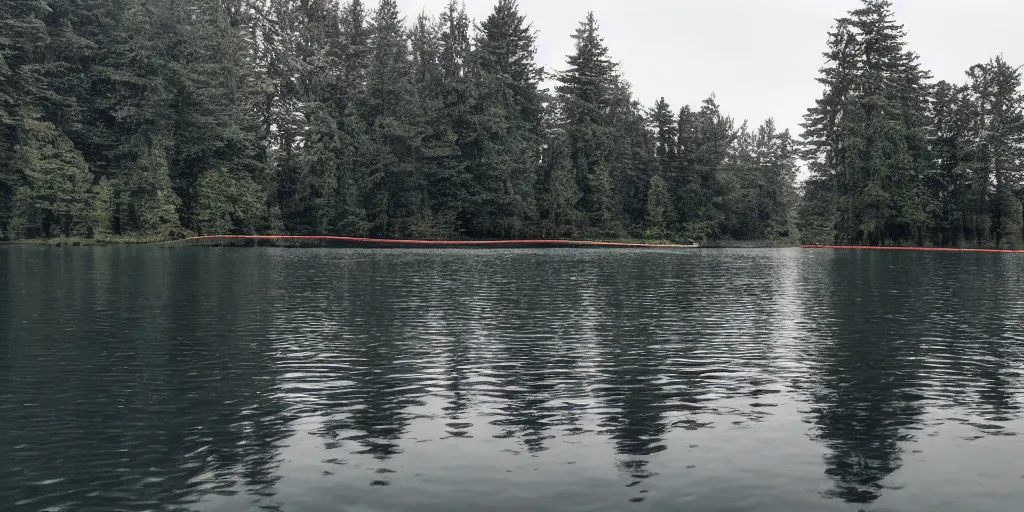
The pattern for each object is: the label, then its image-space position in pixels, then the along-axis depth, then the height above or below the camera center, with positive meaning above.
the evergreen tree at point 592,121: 120.00 +15.11
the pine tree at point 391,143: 106.62 +10.79
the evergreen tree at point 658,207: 124.62 +3.76
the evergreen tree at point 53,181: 89.88 +5.71
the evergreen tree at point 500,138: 109.50 +11.84
